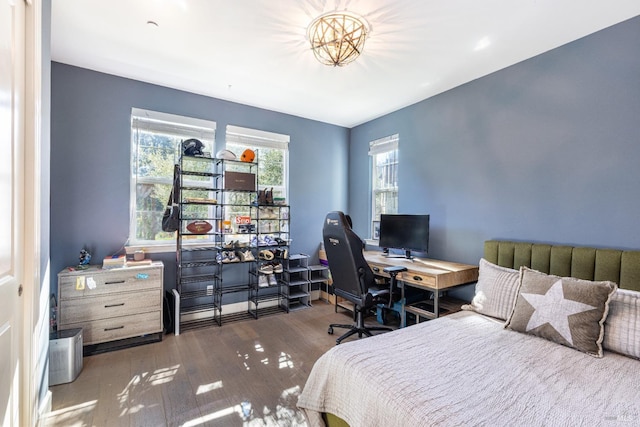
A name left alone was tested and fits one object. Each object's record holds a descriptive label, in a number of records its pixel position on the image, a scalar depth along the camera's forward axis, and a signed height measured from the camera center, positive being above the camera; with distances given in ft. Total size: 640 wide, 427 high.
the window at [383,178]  13.12 +1.65
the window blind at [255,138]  12.22 +3.26
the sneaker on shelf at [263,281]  12.03 -2.92
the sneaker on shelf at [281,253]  12.27 -1.76
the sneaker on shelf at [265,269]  11.88 -2.39
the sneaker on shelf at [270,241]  12.13 -1.25
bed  3.80 -2.51
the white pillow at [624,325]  5.16 -2.02
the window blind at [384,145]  12.96 +3.18
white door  3.61 +0.14
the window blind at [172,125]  10.30 +3.24
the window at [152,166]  10.32 +1.63
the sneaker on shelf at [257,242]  11.72 -1.26
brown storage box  10.96 +1.18
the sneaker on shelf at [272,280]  12.21 -2.93
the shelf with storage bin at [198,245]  10.59 -1.32
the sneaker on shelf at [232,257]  11.28 -1.80
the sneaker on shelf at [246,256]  11.46 -1.78
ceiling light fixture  6.64 +4.24
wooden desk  8.60 -1.98
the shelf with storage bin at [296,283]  12.36 -3.08
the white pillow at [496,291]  6.86 -1.92
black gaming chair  8.48 -1.80
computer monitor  10.69 -0.77
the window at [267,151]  12.38 +2.72
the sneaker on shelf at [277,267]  12.12 -2.36
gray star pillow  5.39 -1.91
